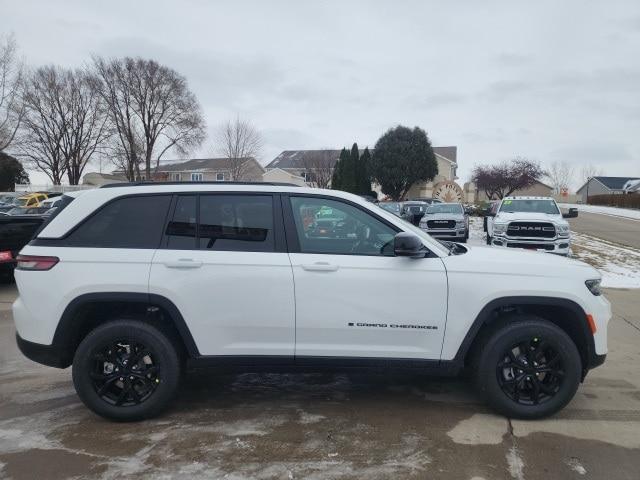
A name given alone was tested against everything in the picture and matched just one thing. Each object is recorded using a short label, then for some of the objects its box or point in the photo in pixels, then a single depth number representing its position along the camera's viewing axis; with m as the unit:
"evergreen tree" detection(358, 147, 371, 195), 46.47
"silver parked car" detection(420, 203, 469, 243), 18.34
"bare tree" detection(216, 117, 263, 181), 42.97
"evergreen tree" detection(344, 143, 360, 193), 46.00
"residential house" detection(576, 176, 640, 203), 91.12
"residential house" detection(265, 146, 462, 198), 56.84
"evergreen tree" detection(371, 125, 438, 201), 44.41
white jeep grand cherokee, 3.69
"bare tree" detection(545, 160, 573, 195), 97.50
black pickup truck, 8.91
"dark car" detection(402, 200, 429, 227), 25.17
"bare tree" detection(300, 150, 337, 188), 56.47
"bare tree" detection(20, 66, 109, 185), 48.06
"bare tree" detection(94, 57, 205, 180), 47.09
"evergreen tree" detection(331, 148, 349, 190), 46.69
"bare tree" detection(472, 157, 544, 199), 61.34
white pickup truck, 12.35
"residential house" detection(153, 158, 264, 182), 48.79
